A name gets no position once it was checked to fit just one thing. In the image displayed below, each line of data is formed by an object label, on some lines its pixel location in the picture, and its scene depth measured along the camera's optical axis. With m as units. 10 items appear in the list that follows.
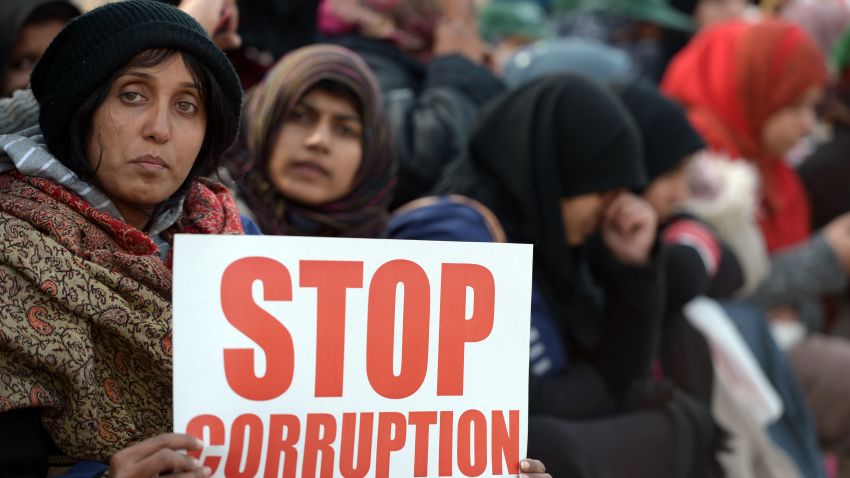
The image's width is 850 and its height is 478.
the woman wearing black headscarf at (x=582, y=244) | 3.17
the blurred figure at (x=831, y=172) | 5.35
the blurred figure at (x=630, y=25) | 6.05
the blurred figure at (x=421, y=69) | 3.78
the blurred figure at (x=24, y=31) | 2.92
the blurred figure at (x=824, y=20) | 6.83
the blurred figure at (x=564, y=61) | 4.73
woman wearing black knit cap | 1.67
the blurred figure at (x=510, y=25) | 5.71
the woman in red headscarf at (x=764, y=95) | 5.02
